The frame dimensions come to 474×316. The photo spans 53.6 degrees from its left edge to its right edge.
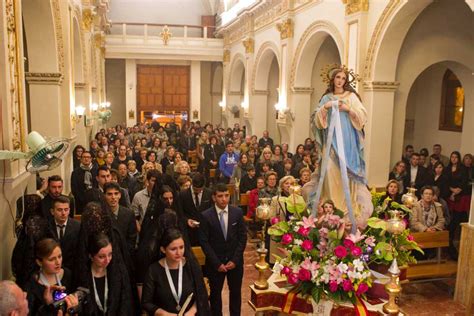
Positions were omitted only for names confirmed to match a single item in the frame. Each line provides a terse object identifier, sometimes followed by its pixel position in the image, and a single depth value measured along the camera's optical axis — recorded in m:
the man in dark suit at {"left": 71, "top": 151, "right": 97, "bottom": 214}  7.61
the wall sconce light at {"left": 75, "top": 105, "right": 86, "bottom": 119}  11.49
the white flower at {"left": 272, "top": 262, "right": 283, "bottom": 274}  4.42
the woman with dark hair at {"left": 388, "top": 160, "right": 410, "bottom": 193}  8.77
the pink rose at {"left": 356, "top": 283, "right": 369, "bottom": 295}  3.93
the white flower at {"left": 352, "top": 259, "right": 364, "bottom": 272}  3.87
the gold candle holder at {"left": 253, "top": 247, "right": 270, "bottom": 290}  4.49
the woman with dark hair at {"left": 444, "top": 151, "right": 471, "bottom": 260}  8.21
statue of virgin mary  4.77
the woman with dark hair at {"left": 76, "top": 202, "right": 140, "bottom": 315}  3.60
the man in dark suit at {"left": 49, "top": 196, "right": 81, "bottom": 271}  4.38
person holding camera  3.34
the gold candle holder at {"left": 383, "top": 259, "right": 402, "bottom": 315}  3.94
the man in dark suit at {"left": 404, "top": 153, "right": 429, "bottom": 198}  8.82
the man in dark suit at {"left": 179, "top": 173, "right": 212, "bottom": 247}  5.97
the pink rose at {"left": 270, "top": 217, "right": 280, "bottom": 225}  4.60
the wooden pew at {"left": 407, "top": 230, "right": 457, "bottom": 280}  6.64
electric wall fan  4.44
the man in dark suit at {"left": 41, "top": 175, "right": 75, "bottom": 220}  5.12
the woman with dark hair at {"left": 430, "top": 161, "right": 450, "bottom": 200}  8.39
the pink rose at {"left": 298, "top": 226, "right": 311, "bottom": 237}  4.17
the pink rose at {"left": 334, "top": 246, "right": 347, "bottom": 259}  3.86
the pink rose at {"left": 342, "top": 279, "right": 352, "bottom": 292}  3.86
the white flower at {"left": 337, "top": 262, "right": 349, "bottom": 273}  3.87
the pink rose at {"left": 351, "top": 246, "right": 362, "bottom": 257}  3.94
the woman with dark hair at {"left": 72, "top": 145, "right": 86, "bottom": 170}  9.00
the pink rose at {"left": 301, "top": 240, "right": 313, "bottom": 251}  4.07
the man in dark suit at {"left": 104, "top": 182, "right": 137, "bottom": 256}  4.90
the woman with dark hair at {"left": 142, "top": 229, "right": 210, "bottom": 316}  3.53
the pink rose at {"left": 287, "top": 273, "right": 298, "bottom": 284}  4.09
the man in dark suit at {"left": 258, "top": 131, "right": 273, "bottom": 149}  14.32
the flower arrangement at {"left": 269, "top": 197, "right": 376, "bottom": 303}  3.89
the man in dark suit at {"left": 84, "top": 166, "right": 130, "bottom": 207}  6.32
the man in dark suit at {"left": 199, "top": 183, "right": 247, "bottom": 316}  5.11
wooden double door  24.69
